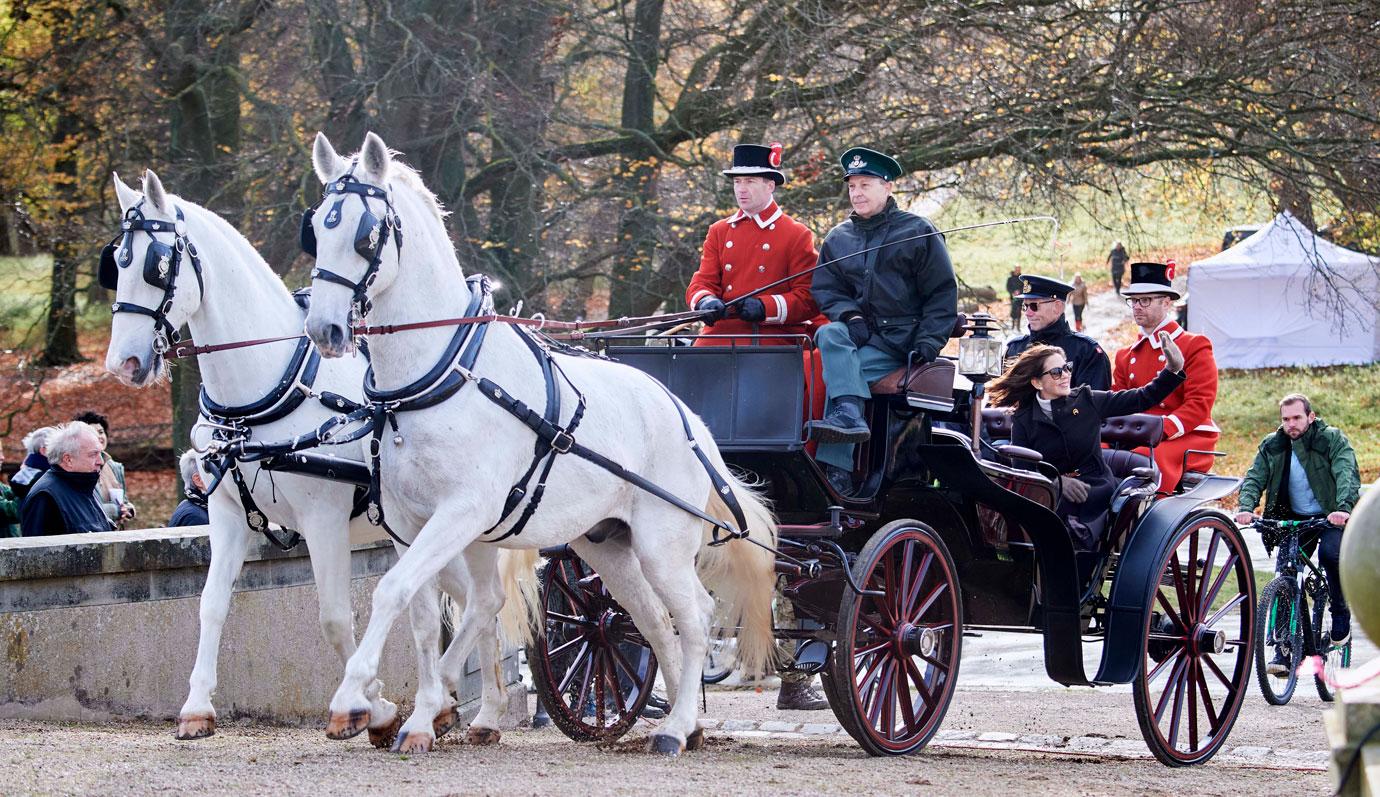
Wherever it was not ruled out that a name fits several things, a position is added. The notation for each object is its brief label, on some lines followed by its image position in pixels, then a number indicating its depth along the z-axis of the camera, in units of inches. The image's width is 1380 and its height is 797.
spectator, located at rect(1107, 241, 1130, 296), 2351.1
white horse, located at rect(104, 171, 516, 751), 498.9
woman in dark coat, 604.7
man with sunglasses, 693.9
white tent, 2192.4
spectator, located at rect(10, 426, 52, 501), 750.5
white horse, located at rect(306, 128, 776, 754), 445.4
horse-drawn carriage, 535.2
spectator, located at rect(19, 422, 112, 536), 645.3
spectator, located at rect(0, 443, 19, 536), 693.3
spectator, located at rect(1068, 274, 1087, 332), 2398.0
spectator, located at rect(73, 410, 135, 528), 772.0
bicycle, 806.5
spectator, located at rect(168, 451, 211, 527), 677.3
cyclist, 826.2
